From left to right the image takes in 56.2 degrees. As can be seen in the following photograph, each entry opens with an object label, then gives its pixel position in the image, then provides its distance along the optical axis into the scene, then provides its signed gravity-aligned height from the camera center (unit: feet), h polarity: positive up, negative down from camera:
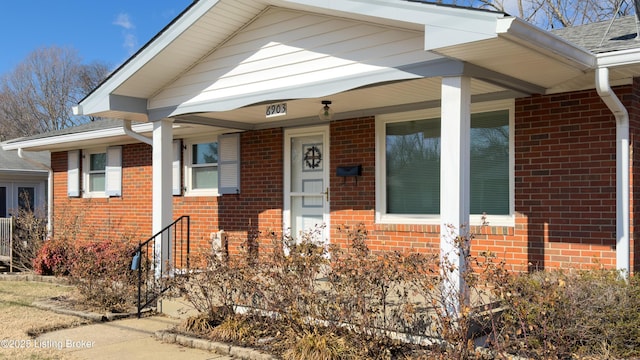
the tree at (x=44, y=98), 124.26 +18.25
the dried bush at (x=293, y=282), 18.60 -3.14
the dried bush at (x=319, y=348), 17.11 -4.73
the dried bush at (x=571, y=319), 15.21 -3.53
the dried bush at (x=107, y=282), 26.76 -4.44
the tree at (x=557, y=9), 57.88 +17.64
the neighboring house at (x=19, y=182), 62.23 +0.21
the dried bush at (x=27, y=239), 40.09 -3.79
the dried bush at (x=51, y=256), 37.55 -4.53
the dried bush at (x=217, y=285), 20.89 -3.64
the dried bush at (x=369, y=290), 17.12 -3.07
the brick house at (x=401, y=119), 18.26 +2.86
